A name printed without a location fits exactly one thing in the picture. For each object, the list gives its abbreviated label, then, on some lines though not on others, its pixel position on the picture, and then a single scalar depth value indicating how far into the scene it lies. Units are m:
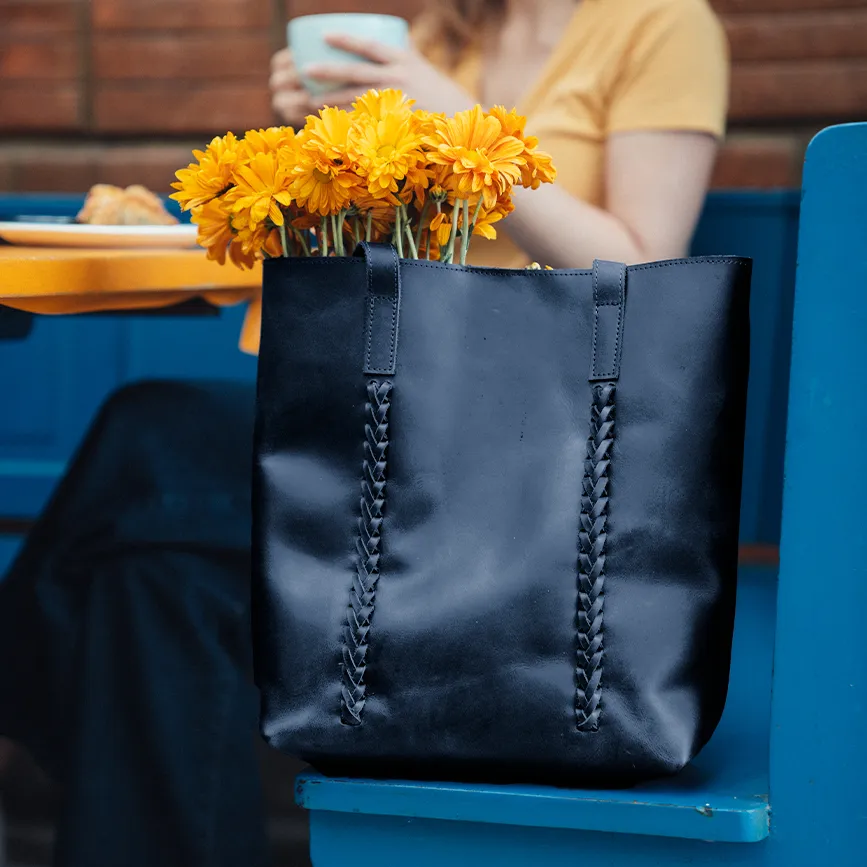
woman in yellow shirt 2.94
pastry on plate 2.89
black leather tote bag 2.34
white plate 2.75
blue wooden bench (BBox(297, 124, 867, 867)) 2.32
